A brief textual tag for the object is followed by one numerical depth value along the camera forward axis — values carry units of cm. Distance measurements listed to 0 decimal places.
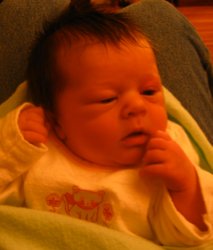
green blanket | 51
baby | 54
